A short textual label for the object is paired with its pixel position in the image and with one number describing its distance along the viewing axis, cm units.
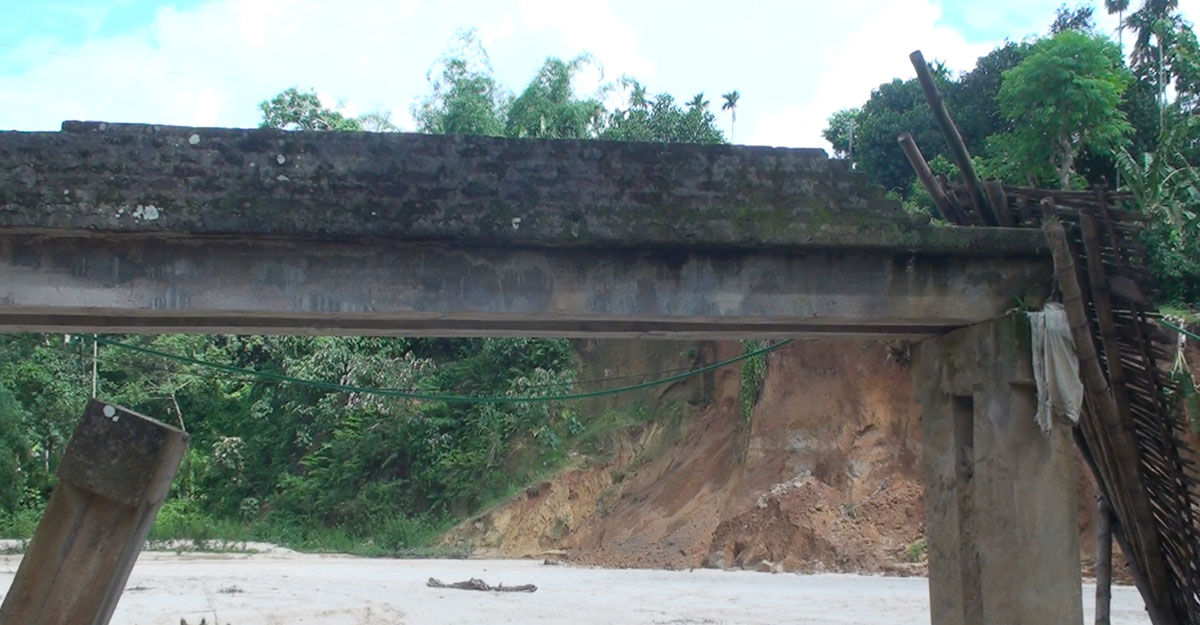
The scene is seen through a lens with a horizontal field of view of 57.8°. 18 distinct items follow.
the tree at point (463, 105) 3456
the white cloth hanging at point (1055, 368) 665
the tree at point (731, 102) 3844
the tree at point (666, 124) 3206
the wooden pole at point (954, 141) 716
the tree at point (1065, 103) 2380
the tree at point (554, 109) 3462
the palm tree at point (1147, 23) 2880
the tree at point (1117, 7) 3117
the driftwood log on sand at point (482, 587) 1598
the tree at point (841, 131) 3444
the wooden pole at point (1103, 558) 767
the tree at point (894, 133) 3083
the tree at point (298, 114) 3556
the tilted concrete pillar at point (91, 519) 604
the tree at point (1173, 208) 1565
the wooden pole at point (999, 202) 723
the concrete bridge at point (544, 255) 601
